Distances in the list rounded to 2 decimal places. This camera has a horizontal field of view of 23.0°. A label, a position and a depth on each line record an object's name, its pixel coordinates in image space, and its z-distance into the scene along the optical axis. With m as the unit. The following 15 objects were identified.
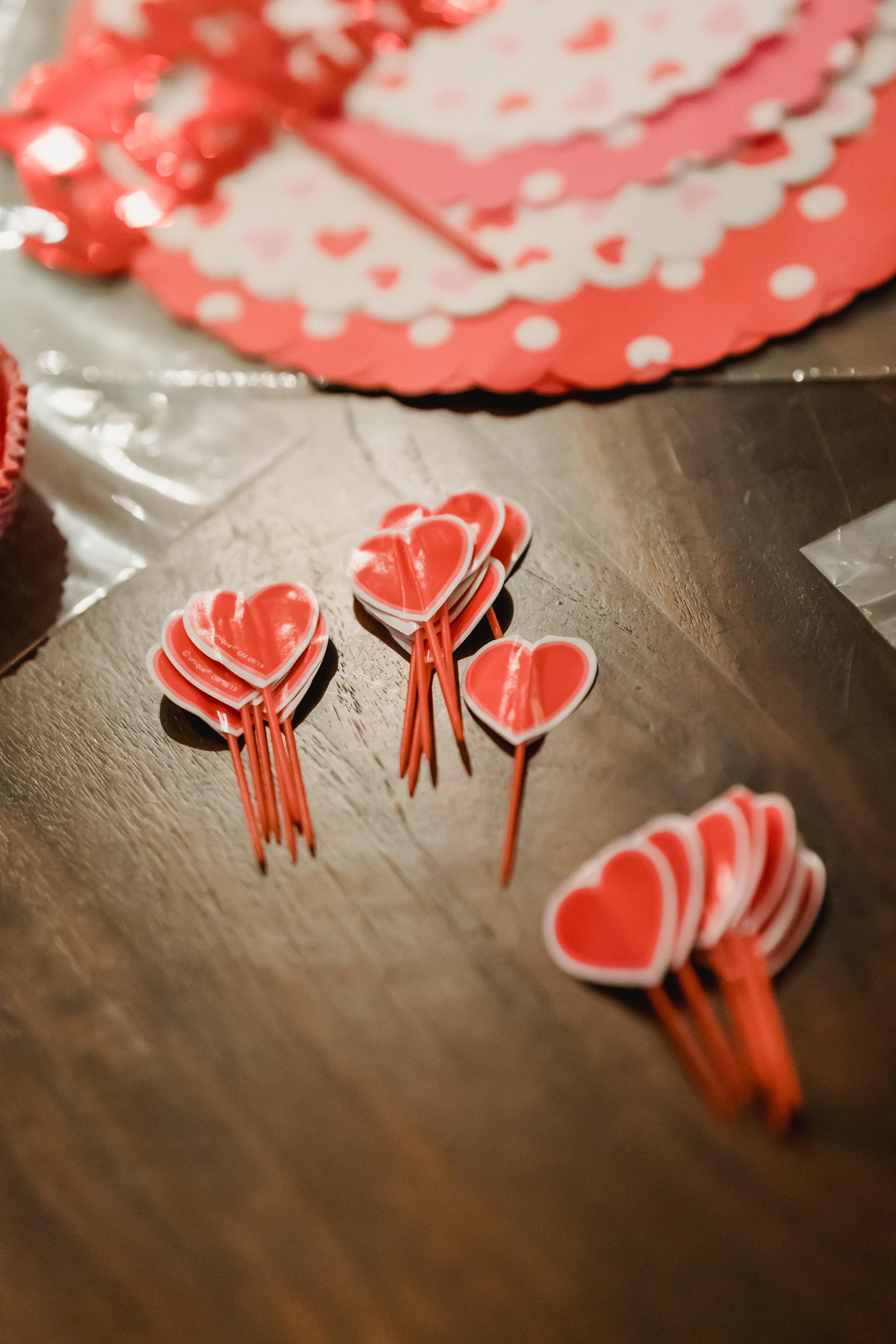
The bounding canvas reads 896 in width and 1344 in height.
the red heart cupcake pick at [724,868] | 0.46
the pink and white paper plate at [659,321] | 0.54
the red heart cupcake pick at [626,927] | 0.46
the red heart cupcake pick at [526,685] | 0.50
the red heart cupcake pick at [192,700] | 0.50
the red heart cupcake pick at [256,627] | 0.51
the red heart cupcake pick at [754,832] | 0.46
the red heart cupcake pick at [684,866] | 0.46
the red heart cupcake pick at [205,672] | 0.50
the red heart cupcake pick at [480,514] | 0.51
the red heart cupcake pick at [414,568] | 0.51
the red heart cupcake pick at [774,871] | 0.46
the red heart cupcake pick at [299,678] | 0.50
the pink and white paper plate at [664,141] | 0.57
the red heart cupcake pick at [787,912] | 0.46
